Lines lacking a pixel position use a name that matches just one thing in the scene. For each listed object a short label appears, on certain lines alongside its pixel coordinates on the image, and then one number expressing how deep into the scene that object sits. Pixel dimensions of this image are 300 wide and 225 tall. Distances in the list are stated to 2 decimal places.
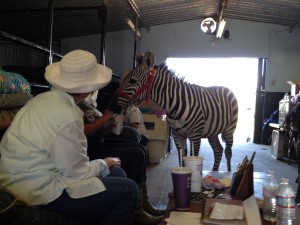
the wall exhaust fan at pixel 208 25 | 7.12
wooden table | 1.58
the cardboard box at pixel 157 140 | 5.33
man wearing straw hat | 1.38
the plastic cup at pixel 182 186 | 1.55
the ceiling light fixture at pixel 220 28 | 6.73
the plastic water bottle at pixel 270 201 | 1.47
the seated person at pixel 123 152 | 2.24
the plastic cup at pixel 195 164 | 1.76
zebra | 2.69
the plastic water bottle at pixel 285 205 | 1.31
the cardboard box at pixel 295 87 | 6.19
